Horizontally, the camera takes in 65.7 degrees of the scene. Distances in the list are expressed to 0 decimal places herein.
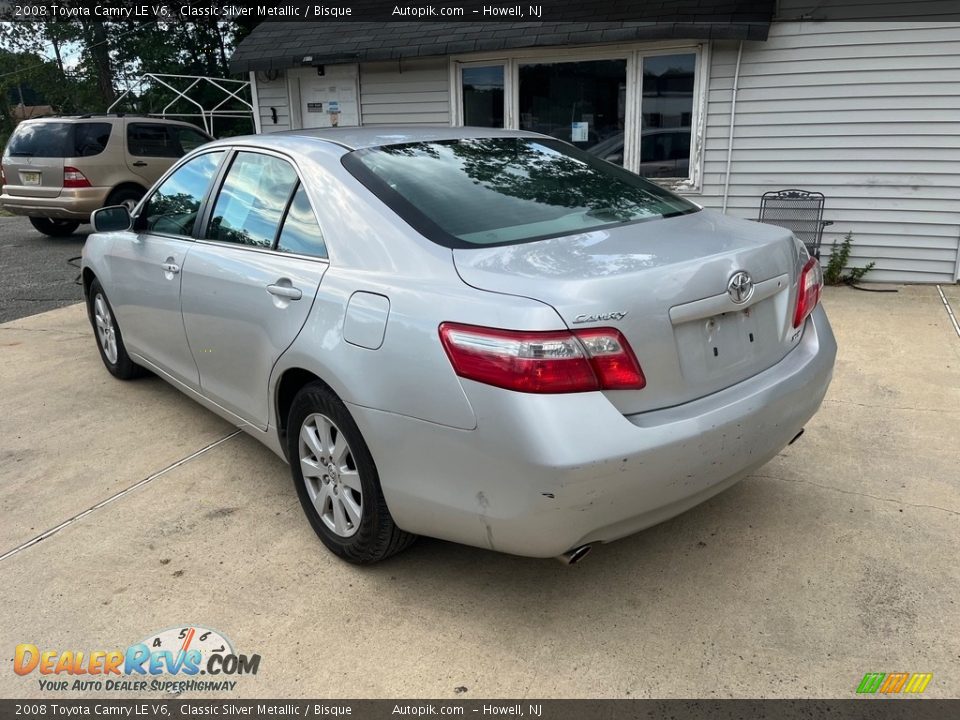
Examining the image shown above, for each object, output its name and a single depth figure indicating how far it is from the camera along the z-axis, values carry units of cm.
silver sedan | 207
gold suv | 1050
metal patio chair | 734
